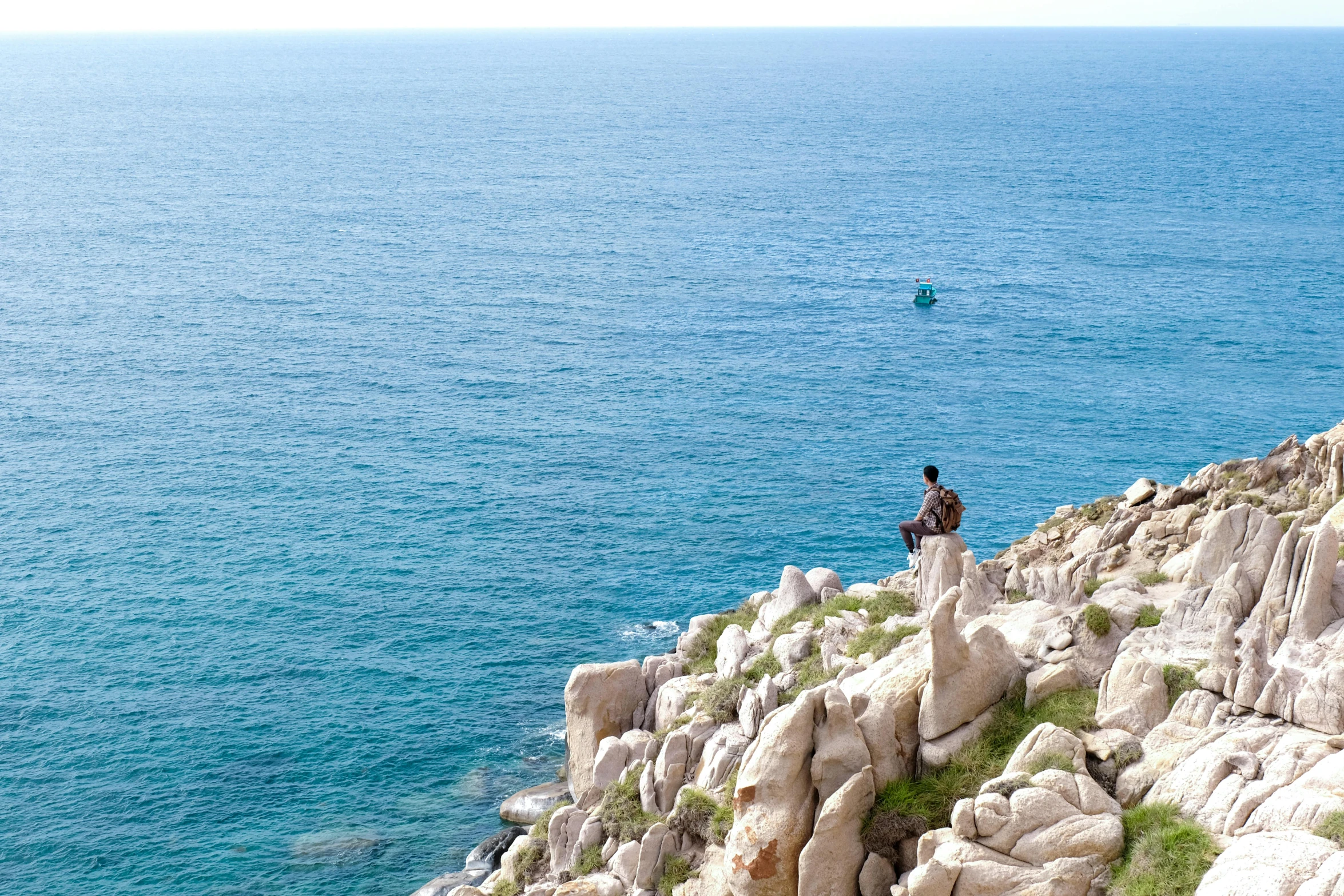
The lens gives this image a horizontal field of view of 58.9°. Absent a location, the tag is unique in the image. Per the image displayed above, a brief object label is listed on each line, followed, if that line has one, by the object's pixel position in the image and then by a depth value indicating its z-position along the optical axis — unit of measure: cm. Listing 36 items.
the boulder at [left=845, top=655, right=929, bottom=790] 3375
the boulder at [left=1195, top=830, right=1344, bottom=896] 2469
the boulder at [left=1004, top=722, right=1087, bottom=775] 3112
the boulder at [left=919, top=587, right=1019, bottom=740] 3397
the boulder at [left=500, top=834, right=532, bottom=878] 4581
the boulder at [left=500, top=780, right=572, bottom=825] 5938
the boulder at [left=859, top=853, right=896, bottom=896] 3191
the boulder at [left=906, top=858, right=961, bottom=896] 2938
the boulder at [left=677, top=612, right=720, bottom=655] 5394
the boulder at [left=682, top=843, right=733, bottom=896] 3581
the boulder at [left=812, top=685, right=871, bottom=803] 3294
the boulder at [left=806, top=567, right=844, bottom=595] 5162
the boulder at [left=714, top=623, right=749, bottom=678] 4816
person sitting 4069
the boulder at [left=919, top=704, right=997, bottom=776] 3375
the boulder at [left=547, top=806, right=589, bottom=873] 4322
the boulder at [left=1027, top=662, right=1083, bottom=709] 3462
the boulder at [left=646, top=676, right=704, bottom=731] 4809
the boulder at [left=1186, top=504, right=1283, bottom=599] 3647
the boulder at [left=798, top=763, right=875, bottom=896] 3225
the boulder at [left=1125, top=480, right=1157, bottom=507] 5084
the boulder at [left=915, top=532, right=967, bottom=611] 4325
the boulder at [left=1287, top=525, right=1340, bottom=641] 3284
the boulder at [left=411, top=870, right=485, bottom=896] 5378
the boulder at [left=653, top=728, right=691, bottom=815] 4122
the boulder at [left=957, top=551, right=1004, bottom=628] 4228
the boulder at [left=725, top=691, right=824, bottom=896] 3291
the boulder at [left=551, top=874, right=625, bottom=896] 3894
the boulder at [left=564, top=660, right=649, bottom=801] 5088
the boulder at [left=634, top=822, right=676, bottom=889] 3806
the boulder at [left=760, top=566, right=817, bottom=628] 5088
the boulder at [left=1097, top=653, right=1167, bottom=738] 3241
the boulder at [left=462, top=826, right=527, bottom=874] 5544
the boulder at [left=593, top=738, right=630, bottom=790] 4628
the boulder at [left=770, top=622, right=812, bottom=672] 4553
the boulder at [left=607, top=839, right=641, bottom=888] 3888
